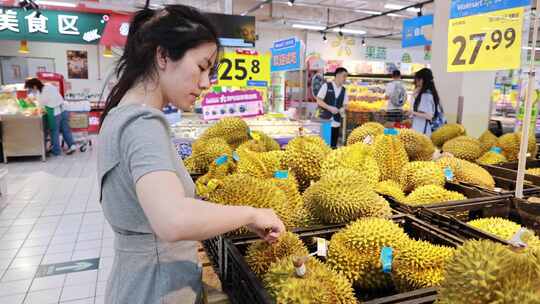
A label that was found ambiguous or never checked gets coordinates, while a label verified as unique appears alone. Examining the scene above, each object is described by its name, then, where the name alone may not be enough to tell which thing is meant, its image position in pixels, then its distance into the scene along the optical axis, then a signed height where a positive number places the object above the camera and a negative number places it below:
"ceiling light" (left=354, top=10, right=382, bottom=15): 12.33 +2.77
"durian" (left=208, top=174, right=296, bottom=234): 1.36 -0.35
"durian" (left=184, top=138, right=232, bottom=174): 2.18 -0.33
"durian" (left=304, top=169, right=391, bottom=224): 1.38 -0.37
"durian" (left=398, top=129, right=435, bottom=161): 2.25 -0.27
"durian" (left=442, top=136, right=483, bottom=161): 2.51 -0.31
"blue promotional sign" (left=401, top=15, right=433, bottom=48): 8.26 +1.51
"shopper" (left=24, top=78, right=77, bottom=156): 8.95 -0.23
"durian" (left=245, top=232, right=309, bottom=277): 1.13 -0.45
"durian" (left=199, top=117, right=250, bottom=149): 2.51 -0.24
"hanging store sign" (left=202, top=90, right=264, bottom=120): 4.00 -0.09
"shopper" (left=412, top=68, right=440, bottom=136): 4.87 +0.03
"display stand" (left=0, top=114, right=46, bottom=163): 8.07 -0.93
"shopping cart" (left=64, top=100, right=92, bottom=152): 10.97 -0.77
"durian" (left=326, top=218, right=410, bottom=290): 1.18 -0.47
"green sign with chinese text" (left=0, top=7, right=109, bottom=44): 7.08 +1.22
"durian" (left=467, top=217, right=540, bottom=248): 1.37 -0.46
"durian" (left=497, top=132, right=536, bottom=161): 2.62 -0.30
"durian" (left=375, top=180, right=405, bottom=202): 1.76 -0.42
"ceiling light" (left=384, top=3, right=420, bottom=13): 11.28 +2.74
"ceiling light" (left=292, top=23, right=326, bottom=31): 14.78 +2.77
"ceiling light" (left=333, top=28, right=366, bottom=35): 15.95 +2.80
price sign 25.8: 4.67 +0.31
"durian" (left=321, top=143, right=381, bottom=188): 1.78 -0.30
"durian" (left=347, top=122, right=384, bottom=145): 2.40 -0.21
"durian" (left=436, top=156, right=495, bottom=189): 1.99 -0.38
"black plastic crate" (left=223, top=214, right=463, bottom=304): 0.94 -0.48
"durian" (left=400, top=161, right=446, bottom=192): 1.87 -0.37
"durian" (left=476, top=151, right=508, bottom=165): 2.43 -0.37
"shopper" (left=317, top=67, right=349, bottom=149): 7.29 -0.05
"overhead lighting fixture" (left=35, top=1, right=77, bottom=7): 10.29 +2.47
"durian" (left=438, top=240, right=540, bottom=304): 0.76 -0.36
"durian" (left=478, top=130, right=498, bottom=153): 2.68 -0.28
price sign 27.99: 2.04 +0.34
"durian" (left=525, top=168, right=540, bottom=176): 2.28 -0.41
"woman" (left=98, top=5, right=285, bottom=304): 0.89 -0.15
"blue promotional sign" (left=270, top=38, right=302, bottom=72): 5.75 +0.65
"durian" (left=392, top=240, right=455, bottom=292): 1.12 -0.49
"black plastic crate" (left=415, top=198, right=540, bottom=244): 1.35 -0.45
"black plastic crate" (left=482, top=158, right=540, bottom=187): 2.10 -0.40
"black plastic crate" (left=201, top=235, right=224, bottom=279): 1.31 -0.59
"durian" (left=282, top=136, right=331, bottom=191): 1.88 -0.31
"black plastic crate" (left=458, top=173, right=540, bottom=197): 1.81 -0.43
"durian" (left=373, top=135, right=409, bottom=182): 2.00 -0.30
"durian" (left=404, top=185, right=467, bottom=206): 1.72 -0.43
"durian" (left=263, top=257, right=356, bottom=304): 0.90 -0.46
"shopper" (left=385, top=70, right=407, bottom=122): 7.84 +0.10
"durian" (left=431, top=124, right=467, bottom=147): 2.94 -0.25
